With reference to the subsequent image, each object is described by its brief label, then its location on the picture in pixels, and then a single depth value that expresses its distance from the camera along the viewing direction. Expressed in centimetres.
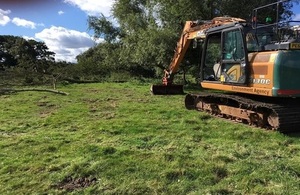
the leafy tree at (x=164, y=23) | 1098
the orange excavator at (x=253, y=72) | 484
